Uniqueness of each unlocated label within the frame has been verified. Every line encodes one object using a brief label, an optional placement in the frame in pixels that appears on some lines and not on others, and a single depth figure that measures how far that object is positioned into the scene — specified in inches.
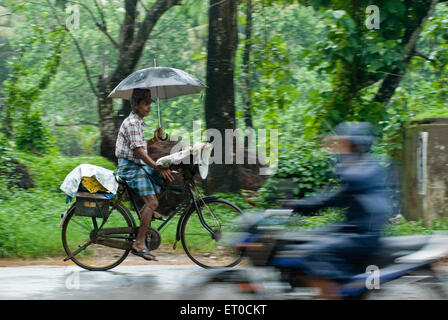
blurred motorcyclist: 336.8
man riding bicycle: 507.8
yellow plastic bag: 520.1
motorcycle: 333.1
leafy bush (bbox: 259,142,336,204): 723.4
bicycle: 520.1
